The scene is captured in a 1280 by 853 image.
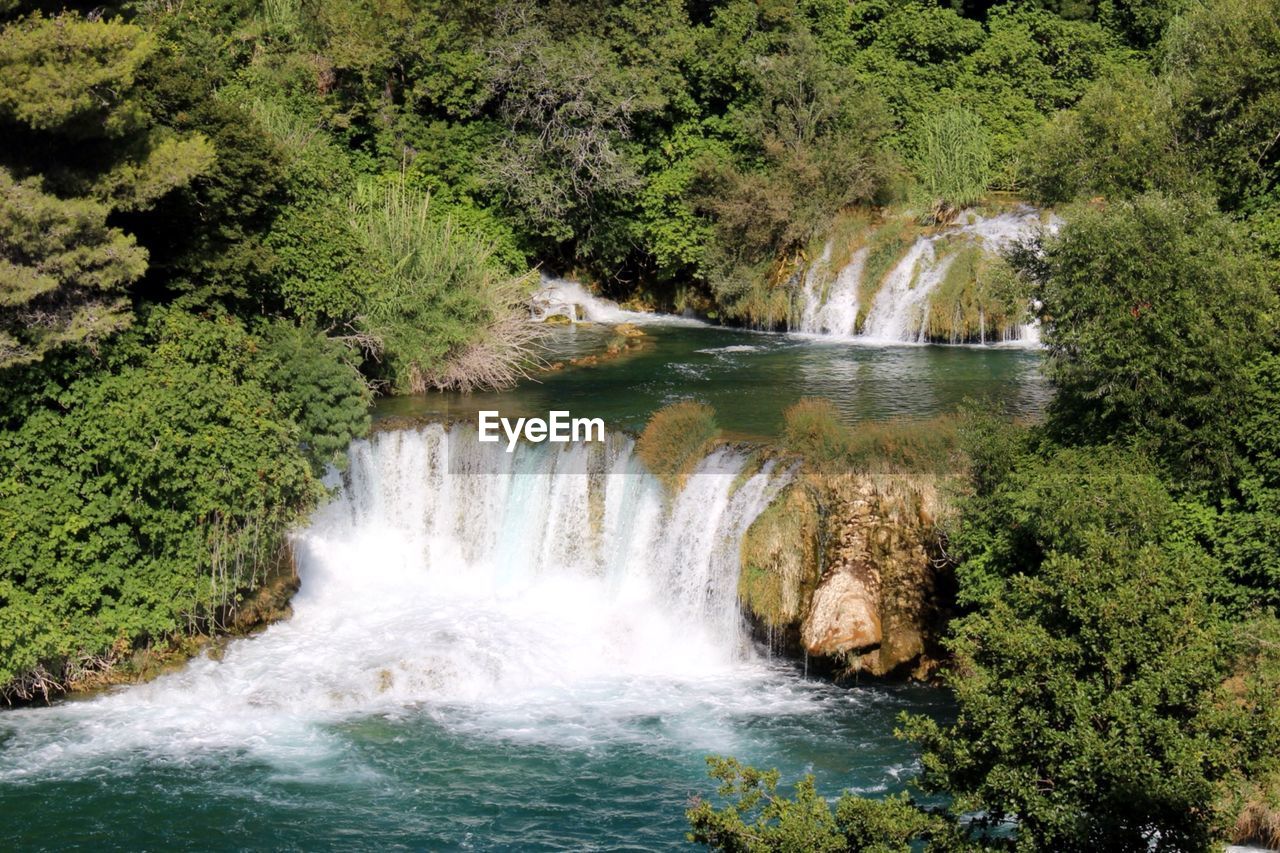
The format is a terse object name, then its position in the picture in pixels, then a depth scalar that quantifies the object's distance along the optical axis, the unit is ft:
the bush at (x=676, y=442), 67.26
